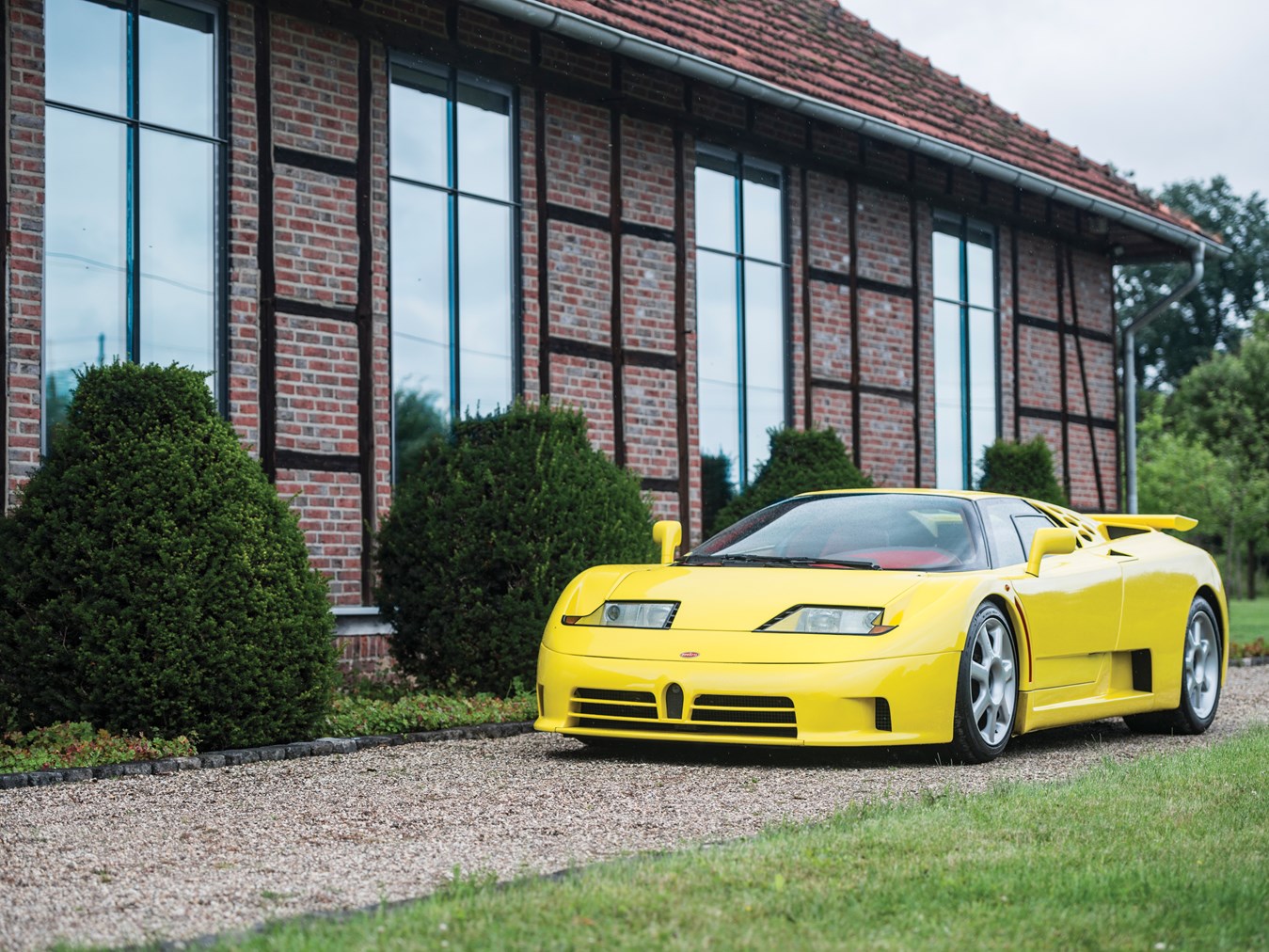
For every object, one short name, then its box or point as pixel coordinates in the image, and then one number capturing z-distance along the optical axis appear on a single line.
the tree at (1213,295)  65.12
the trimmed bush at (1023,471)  17.11
